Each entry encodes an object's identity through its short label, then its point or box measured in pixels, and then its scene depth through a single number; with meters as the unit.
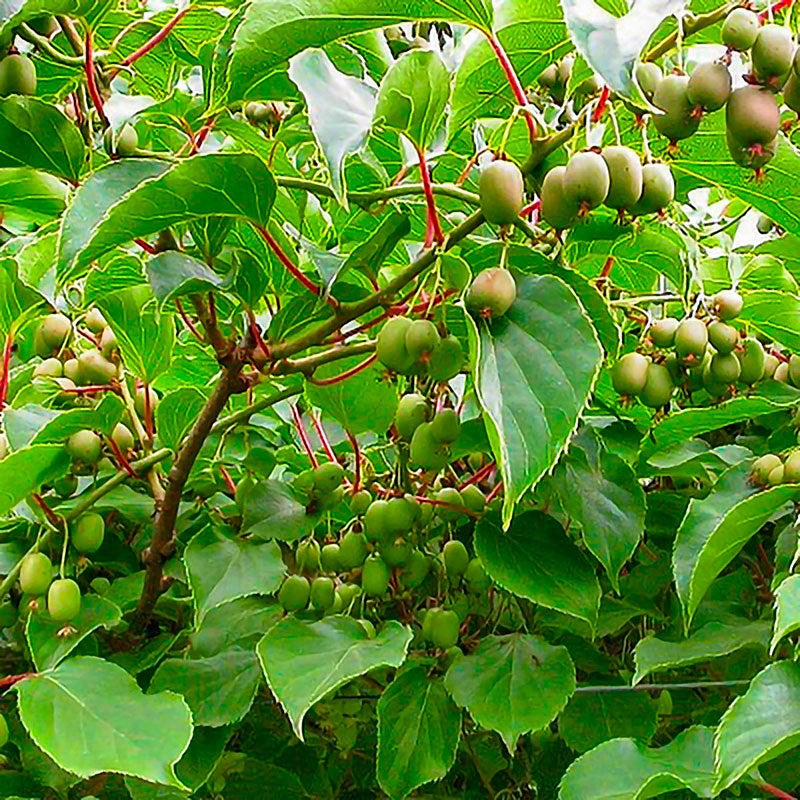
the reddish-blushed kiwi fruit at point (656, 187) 0.66
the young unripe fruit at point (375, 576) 0.92
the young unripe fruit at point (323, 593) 0.96
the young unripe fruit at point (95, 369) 0.95
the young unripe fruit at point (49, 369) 0.96
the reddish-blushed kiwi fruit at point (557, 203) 0.62
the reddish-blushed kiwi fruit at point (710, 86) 0.60
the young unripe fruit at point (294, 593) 0.96
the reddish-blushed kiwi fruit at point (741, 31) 0.61
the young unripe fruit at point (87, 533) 0.96
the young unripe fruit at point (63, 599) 0.90
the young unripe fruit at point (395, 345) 0.72
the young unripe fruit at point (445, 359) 0.73
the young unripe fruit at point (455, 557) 0.96
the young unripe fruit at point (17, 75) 0.73
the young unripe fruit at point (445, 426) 0.80
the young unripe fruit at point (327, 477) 0.95
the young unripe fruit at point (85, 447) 0.90
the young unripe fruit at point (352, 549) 0.95
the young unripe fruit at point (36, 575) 0.91
